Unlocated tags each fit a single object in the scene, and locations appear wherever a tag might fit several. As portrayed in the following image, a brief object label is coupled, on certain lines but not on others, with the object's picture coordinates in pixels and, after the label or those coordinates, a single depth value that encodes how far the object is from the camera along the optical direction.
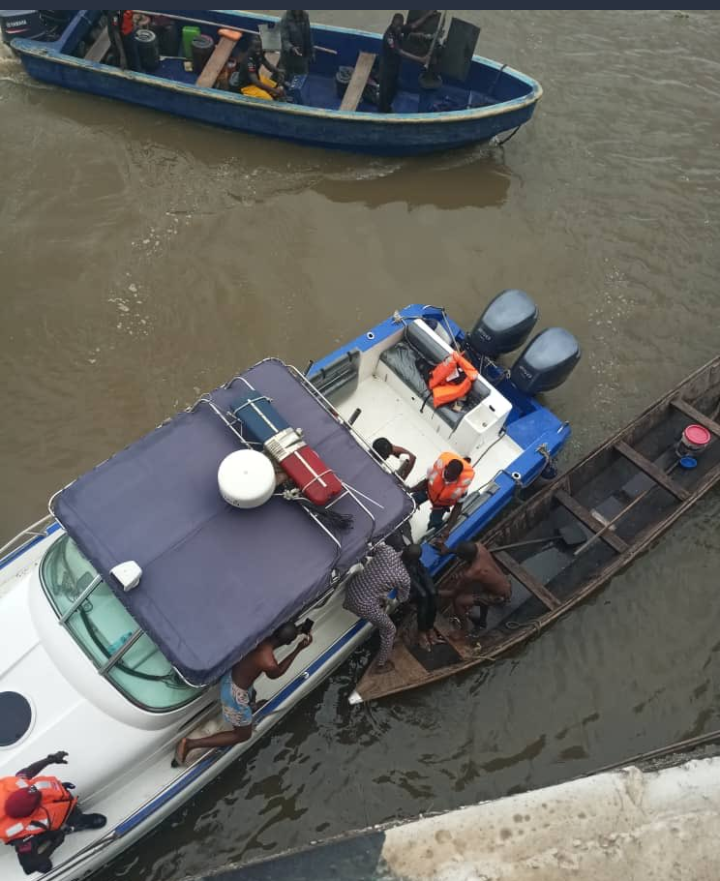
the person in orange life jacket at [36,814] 3.92
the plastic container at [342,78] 10.14
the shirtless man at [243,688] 4.26
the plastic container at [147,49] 9.68
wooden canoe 5.86
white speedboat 4.06
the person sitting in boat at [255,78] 9.57
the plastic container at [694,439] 7.20
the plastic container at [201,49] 9.89
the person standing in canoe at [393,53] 9.20
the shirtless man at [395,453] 5.68
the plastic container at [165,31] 10.11
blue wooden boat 9.27
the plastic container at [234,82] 9.59
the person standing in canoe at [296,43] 9.36
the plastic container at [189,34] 10.17
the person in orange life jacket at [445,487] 5.42
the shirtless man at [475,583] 5.47
